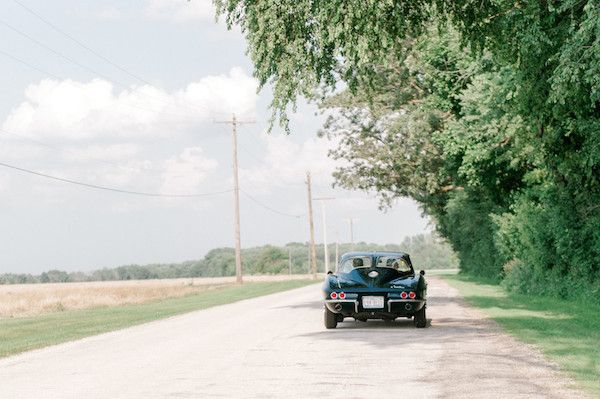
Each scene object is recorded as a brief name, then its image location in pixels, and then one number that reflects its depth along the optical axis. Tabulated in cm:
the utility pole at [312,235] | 8544
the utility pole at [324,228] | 10278
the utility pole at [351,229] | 14525
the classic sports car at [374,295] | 1806
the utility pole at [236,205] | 6175
